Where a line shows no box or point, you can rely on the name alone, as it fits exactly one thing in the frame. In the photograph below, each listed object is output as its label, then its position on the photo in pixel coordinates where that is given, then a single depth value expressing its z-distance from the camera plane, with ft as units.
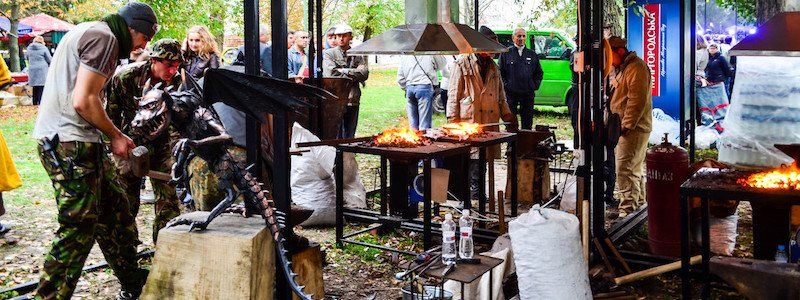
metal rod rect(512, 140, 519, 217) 27.45
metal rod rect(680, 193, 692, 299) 17.75
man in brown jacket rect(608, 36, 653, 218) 27.99
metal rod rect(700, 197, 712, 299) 17.63
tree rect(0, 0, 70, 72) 83.82
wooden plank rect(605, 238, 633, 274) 20.93
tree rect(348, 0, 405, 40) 76.41
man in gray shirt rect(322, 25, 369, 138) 34.06
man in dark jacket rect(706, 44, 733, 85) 52.54
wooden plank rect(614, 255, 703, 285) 19.22
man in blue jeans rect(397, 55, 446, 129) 40.27
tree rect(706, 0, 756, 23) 56.54
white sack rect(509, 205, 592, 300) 16.75
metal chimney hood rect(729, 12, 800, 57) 19.90
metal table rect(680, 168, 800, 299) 16.67
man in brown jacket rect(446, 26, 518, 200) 31.17
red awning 94.26
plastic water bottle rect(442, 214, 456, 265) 16.57
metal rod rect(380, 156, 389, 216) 26.94
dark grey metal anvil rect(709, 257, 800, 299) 14.92
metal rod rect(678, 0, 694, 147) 29.01
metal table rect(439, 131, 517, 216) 25.15
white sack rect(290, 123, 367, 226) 27.09
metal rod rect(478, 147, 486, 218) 27.73
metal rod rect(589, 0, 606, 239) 20.57
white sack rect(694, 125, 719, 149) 45.57
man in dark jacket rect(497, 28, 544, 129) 41.47
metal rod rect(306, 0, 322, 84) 28.18
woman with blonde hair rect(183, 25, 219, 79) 27.14
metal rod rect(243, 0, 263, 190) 14.21
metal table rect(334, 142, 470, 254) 22.39
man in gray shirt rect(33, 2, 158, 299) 16.03
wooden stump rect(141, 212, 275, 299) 13.98
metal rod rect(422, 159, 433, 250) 22.72
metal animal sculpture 13.96
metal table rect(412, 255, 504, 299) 15.14
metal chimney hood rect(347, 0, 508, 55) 23.61
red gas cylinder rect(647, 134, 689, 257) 22.67
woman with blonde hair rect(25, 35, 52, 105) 64.39
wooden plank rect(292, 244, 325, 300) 16.99
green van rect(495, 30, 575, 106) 58.08
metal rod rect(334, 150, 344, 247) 25.02
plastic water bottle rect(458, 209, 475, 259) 17.20
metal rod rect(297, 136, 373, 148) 21.96
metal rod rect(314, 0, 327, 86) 28.25
